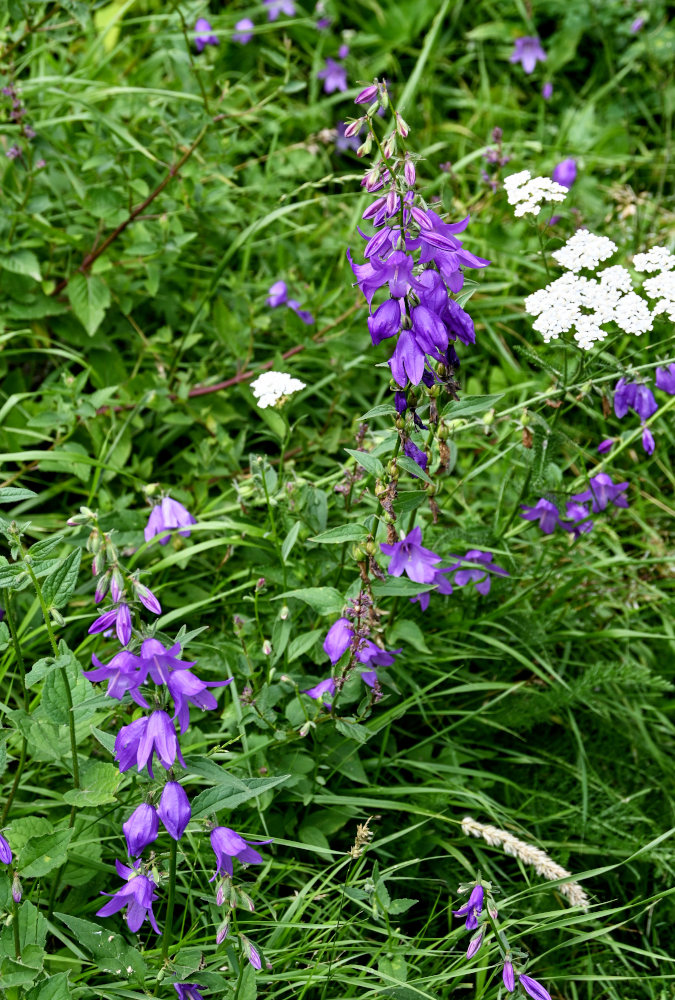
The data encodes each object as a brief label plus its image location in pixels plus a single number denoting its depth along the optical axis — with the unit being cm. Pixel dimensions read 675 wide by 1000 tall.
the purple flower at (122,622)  137
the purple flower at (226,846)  151
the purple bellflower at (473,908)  166
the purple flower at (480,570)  232
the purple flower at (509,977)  161
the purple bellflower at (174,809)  141
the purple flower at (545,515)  235
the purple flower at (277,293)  298
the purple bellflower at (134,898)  158
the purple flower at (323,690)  196
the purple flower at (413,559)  206
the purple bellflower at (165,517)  233
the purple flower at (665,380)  221
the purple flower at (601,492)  244
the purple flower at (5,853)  152
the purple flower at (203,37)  341
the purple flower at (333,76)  399
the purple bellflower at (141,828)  144
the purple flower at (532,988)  164
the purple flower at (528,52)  402
